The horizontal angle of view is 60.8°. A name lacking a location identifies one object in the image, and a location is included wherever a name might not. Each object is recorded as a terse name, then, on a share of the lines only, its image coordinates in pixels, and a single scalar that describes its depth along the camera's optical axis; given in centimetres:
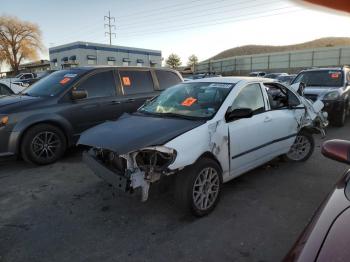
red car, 138
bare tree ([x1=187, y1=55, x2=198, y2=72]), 8969
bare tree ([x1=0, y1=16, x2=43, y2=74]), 5812
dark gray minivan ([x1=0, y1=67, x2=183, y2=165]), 516
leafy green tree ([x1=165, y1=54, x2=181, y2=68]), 8550
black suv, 838
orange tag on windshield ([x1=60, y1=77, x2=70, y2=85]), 589
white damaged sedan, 323
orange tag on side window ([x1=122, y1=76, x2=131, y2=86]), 654
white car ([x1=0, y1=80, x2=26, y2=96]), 855
